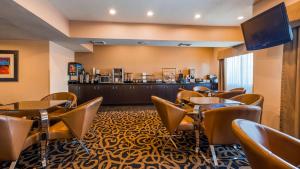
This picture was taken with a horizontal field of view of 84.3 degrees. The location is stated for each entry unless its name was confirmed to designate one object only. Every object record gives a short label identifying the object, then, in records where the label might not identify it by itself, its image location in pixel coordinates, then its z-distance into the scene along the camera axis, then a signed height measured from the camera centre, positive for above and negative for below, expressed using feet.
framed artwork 15.30 +1.47
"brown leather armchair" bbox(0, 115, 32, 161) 5.58 -1.96
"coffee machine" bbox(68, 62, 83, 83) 20.65 +1.27
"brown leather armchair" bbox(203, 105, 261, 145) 6.75 -1.57
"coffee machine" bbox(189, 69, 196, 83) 24.38 +0.91
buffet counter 21.66 -1.44
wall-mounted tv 7.75 +2.75
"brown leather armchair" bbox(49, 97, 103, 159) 7.41 -2.02
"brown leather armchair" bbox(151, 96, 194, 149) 8.35 -1.87
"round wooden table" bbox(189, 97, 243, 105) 8.91 -1.15
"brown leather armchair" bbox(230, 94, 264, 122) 9.16 -1.09
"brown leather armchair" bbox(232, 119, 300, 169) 3.26 -1.48
